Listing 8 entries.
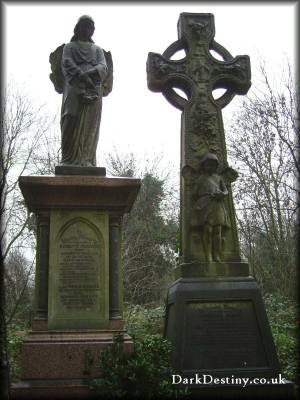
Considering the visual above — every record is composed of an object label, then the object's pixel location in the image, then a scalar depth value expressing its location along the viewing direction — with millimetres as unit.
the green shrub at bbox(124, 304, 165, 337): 12047
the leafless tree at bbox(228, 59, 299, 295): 14000
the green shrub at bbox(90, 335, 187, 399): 5105
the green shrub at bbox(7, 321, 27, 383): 7164
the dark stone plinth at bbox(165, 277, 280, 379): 6711
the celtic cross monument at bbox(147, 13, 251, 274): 8086
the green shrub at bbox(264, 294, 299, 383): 7726
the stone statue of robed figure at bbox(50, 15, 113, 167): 7008
